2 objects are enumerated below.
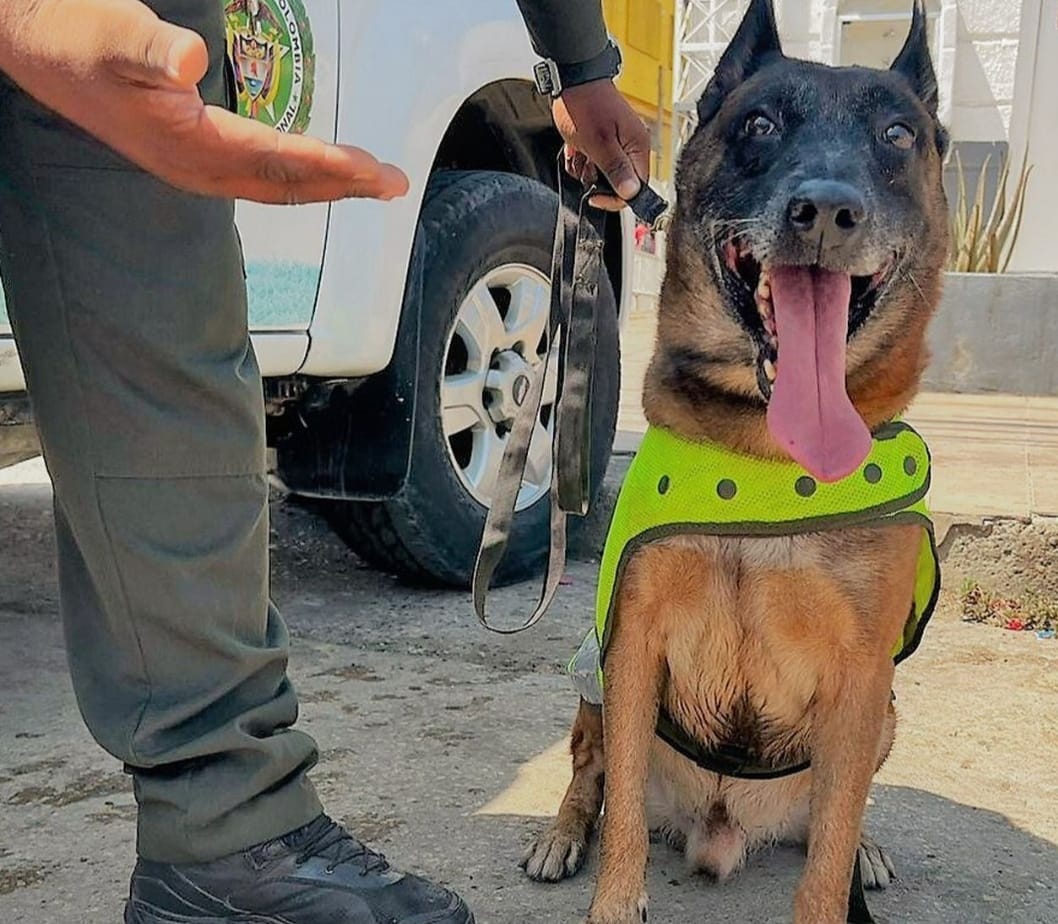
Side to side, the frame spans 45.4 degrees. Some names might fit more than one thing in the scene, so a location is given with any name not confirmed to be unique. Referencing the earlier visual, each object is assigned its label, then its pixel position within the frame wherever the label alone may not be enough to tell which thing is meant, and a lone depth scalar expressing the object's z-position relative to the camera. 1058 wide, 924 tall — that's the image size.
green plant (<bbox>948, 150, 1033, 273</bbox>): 7.55
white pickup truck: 2.80
